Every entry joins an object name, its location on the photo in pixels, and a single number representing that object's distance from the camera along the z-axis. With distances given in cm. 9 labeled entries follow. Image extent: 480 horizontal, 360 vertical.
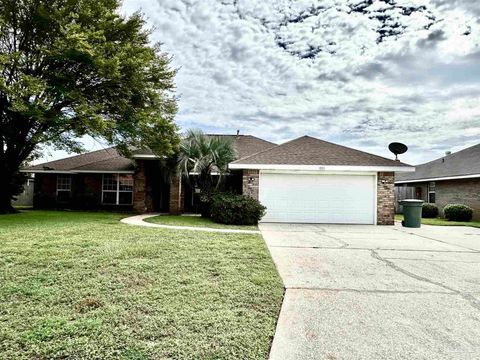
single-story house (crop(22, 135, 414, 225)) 1458
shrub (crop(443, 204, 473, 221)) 1855
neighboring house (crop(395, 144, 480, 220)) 1912
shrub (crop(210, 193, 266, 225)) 1323
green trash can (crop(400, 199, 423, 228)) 1420
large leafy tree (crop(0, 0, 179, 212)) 1256
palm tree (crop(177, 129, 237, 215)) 1476
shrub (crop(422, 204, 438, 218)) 2155
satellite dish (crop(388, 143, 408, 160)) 1535
